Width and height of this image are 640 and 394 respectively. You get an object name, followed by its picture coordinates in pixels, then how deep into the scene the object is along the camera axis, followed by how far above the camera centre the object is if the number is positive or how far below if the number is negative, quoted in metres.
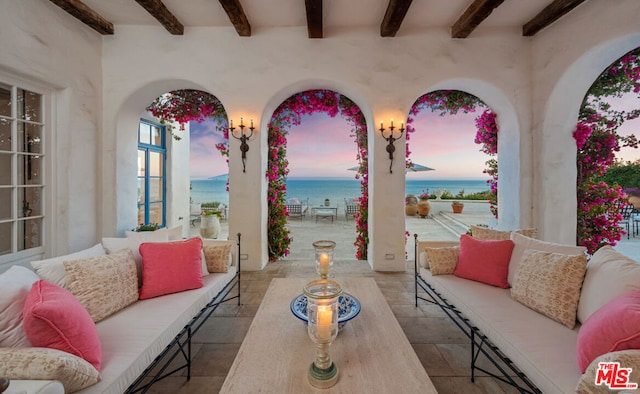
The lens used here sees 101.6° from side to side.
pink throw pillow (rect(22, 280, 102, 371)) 1.09 -0.56
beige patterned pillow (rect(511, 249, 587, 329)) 1.59 -0.57
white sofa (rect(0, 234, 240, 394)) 1.12 -0.79
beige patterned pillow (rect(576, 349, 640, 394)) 0.97 -0.65
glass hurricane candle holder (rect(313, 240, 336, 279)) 1.85 -0.44
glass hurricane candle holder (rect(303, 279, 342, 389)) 1.12 -0.60
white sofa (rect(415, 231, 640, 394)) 1.21 -0.79
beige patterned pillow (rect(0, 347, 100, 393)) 0.96 -0.64
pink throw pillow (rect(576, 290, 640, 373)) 1.07 -0.57
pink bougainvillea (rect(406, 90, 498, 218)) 4.15 +1.28
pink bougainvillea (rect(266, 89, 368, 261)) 4.21 +0.83
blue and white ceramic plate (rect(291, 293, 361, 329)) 1.54 -0.71
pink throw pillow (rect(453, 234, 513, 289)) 2.15 -0.55
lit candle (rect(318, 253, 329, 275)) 1.84 -0.47
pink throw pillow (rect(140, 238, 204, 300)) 1.95 -0.56
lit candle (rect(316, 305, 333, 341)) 1.15 -0.56
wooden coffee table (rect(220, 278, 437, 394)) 1.11 -0.79
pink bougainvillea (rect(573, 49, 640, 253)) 3.30 +0.56
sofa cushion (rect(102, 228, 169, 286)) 2.06 -0.39
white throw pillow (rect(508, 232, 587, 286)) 1.89 -0.39
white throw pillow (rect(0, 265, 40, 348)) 1.14 -0.52
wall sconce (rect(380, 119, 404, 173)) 3.63 +0.81
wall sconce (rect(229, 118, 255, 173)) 3.63 +0.83
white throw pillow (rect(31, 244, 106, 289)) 1.59 -0.46
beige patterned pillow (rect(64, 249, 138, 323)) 1.59 -0.57
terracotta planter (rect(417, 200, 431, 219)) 9.85 -0.44
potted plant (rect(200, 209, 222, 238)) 5.91 -0.66
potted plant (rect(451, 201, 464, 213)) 9.68 -0.36
